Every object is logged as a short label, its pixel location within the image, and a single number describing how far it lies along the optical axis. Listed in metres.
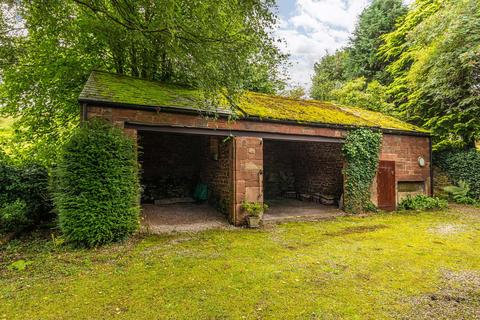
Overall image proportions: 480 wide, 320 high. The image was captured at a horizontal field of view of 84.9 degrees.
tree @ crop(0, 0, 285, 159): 4.84
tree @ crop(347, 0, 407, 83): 18.80
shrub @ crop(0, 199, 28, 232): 6.14
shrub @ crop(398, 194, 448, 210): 9.95
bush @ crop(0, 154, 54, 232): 6.30
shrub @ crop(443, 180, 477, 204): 10.94
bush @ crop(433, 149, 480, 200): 11.23
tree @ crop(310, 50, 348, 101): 23.83
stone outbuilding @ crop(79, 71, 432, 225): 6.61
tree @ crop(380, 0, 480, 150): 10.49
